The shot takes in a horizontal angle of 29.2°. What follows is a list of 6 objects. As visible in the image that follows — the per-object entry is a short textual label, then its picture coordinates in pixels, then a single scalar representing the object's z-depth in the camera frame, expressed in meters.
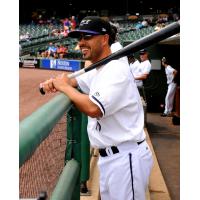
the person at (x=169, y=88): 8.03
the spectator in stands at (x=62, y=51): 18.94
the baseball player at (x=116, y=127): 1.68
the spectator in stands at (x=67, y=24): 25.79
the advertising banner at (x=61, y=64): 17.42
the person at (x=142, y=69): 7.06
